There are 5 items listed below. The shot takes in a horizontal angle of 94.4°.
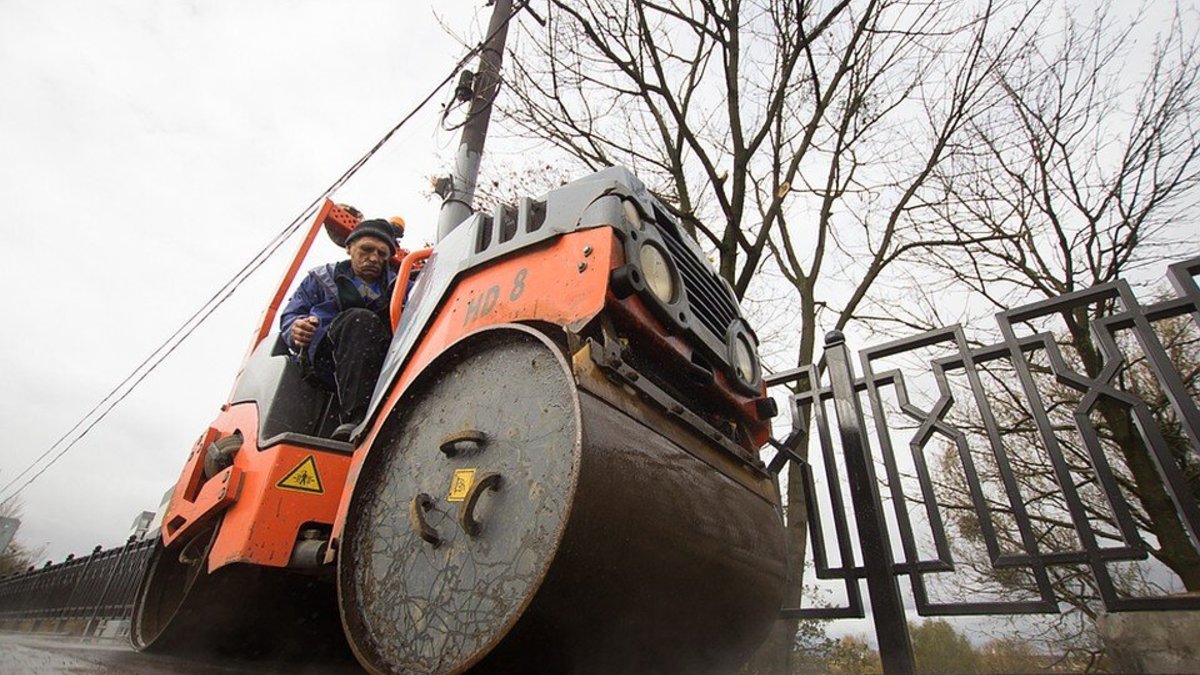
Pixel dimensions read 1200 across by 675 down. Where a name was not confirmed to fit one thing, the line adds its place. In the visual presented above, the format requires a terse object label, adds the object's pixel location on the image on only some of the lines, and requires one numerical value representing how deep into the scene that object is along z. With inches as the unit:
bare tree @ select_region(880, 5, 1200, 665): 247.9
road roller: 49.6
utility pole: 170.9
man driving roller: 99.2
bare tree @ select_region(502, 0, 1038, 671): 235.0
